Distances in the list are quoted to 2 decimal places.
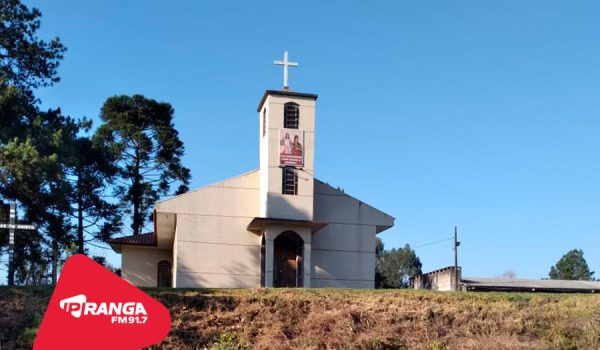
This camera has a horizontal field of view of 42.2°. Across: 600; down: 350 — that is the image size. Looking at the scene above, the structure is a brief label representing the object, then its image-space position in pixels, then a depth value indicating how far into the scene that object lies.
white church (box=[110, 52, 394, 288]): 29.19
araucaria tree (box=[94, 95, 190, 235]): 45.69
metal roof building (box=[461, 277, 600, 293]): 34.59
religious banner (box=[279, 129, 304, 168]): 29.42
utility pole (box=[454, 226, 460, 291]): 48.94
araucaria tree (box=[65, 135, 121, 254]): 43.22
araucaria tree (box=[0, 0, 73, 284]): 32.25
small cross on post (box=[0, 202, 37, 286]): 23.04
